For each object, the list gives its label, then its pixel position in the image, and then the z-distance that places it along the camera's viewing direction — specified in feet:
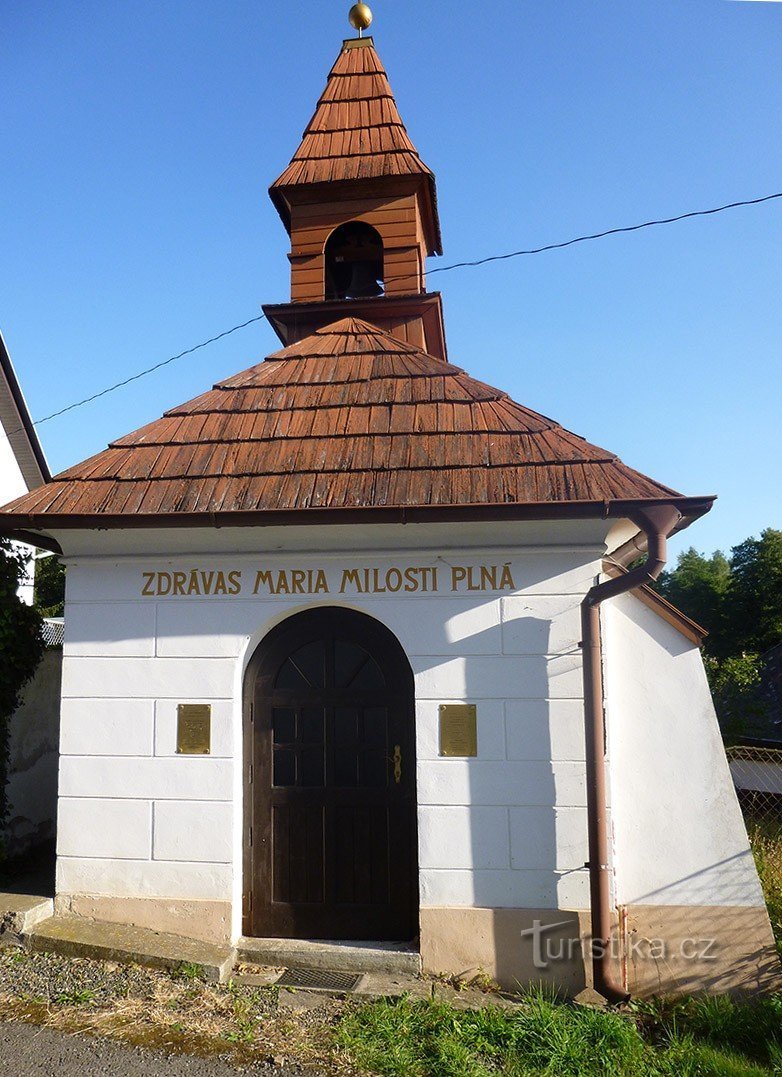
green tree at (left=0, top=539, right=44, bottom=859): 22.71
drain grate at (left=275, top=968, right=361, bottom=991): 16.94
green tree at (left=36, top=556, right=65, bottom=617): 84.45
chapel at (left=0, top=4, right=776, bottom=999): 17.83
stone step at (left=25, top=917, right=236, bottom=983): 16.98
